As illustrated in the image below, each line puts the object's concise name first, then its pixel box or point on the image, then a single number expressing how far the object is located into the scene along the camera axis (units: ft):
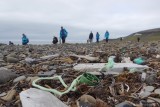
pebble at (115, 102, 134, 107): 4.70
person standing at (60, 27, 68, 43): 31.21
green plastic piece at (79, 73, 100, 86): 6.35
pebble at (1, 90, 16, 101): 5.78
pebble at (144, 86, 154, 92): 5.88
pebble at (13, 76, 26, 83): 7.03
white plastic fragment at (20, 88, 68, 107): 4.48
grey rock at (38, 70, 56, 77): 7.31
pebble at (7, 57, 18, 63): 11.58
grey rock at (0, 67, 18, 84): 7.11
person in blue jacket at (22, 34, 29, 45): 33.57
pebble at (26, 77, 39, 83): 6.79
